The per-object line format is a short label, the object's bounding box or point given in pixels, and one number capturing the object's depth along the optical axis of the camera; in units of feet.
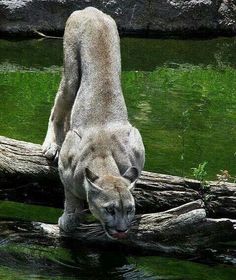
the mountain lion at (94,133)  43.62
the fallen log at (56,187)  49.88
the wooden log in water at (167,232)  45.37
